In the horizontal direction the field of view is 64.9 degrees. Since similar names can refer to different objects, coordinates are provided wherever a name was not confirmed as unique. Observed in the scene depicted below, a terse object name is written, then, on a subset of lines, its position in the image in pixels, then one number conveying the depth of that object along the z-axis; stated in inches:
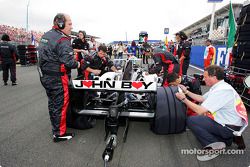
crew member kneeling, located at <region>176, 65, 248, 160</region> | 87.3
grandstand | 692.9
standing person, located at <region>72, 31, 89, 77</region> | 243.4
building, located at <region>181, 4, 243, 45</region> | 637.6
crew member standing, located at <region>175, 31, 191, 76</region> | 236.7
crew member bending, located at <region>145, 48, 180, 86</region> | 154.9
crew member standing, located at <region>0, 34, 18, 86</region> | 257.7
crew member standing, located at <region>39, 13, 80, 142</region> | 98.1
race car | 102.0
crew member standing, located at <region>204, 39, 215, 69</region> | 325.0
